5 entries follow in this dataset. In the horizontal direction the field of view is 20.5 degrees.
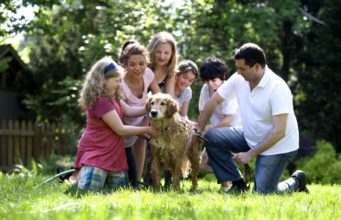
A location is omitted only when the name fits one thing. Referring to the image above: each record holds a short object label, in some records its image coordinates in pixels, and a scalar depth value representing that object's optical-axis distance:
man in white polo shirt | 10.41
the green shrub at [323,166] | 21.34
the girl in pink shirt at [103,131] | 10.51
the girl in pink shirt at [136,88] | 11.40
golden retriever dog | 10.53
